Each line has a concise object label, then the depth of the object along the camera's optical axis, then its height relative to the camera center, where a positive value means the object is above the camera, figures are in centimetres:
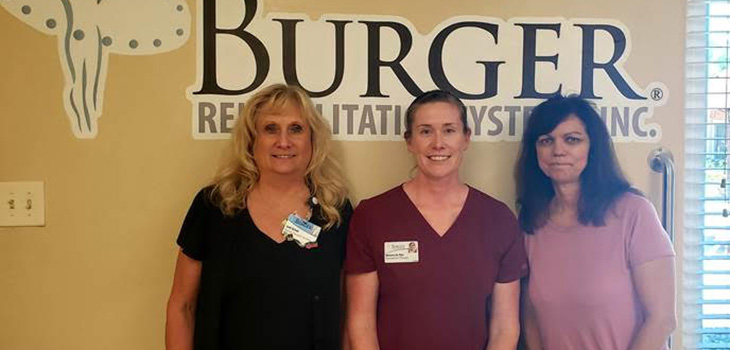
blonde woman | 158 -24
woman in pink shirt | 155 -25
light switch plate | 179 -14
